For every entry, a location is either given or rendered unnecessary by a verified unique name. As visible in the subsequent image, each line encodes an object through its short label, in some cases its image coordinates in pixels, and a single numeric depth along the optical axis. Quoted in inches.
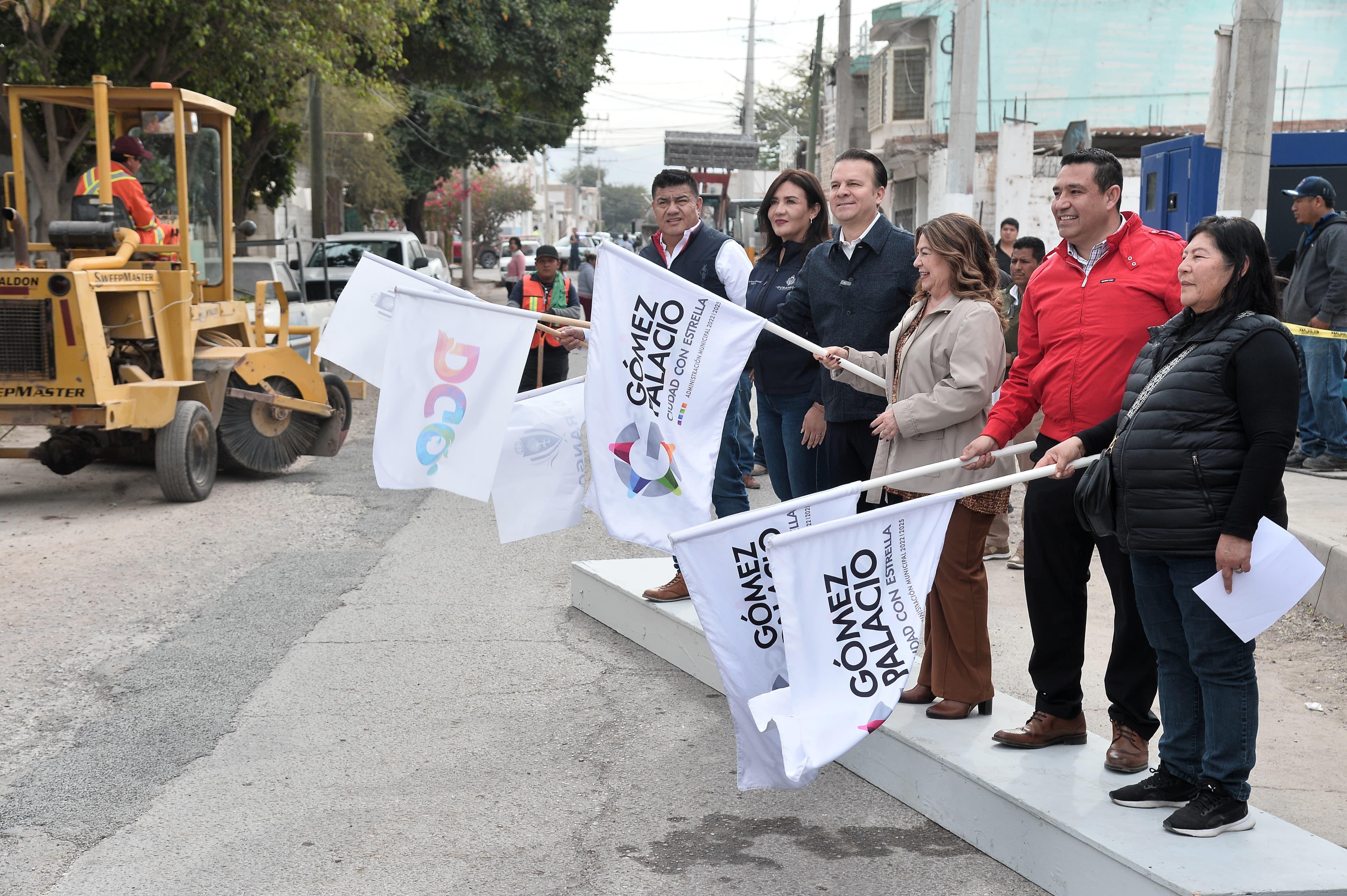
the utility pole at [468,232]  1899.6
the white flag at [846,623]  132.9
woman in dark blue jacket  213.9
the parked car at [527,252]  1491.1
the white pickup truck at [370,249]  852.0
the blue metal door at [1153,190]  542.6
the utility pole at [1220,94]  395.9
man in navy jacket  187.3
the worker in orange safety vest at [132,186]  381.4
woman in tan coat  168.2
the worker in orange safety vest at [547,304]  433.1
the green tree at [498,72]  997.2
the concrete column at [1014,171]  1058.7
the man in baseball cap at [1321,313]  358.9
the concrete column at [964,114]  664.4
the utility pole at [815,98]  1270.9
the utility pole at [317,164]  995.3
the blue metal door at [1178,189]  514.6
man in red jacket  154.8
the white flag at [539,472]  217.3
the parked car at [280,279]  632.4
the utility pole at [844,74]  1074.7
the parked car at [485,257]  2726.4
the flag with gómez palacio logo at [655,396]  188.1
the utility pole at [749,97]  1774.1
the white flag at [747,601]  140.9
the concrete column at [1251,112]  381.1
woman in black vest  130.0
